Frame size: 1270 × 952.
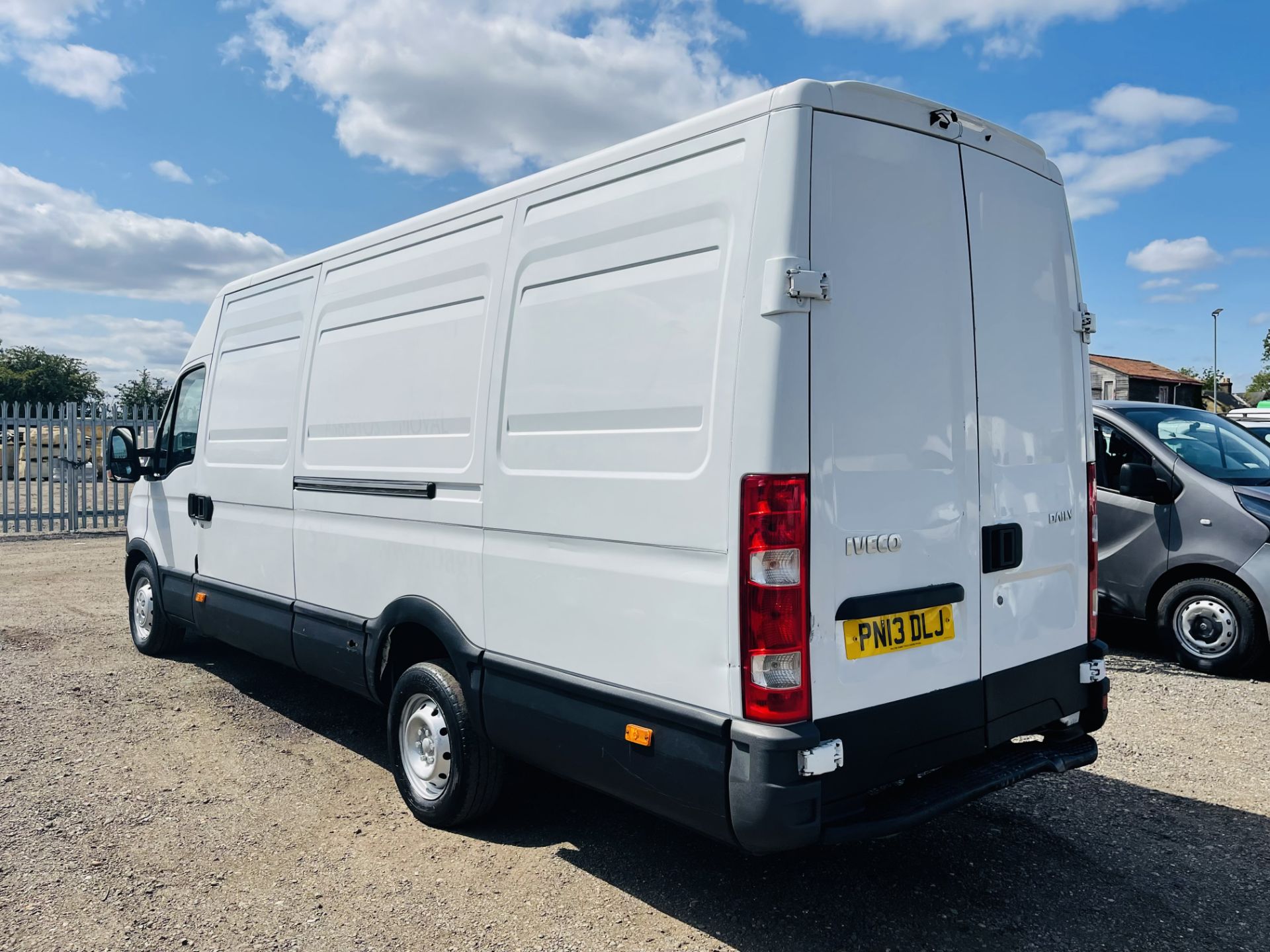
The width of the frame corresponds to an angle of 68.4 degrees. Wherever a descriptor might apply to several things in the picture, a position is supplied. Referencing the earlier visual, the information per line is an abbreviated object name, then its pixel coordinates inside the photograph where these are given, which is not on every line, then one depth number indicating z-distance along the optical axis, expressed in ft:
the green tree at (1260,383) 266.98
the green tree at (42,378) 188.75
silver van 20.21
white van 8.86
